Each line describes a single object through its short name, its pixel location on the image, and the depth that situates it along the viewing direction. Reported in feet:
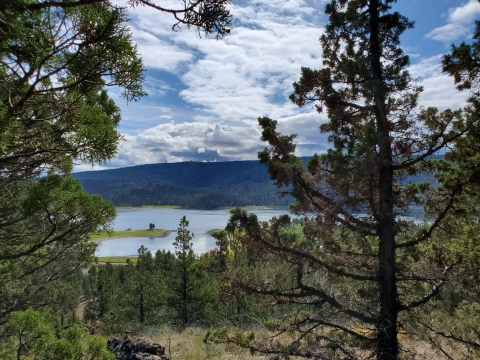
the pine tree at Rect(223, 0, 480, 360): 13.84
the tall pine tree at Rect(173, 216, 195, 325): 56.24
